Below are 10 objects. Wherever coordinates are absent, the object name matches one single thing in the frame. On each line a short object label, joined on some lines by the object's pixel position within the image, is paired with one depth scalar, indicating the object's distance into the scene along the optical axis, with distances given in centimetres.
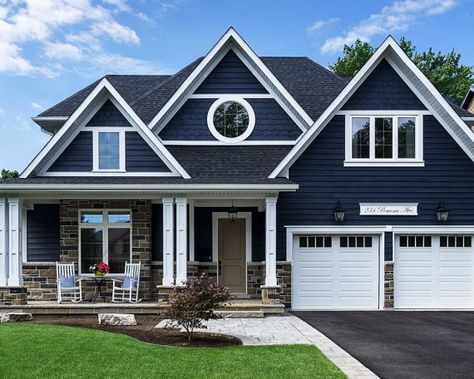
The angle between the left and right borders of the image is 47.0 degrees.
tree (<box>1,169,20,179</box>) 3581
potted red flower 1334
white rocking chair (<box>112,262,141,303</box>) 1356
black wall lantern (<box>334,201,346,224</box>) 1427
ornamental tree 918
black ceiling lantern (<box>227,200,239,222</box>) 1459
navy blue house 1389
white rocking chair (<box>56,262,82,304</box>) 1348
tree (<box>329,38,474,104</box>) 3876
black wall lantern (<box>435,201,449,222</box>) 1434
